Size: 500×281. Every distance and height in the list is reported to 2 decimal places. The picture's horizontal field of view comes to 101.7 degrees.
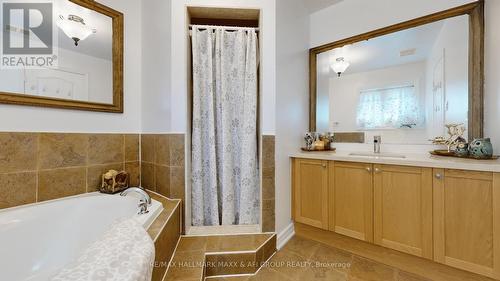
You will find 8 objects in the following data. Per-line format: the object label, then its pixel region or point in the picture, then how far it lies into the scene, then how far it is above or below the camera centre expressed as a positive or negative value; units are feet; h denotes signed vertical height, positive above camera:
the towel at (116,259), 1.58 -1.04
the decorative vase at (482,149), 4.28 -0.23
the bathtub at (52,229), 3.68 -1.83
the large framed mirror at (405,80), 4.95 +1.76
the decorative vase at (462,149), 4.62 -0.25
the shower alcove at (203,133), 5.62 +0.17
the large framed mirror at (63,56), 4.36 +2.04
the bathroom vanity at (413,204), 3.76 -1.47
